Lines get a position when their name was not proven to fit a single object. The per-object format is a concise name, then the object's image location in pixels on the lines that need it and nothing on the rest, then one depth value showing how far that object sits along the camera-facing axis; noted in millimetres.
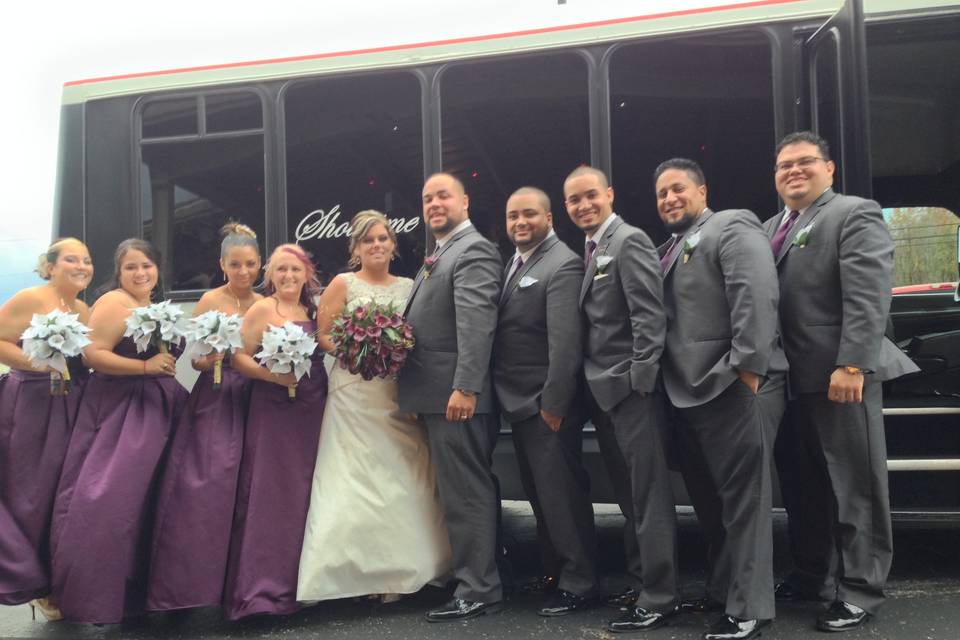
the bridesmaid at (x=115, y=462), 3729
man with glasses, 3396
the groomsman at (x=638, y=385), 3545
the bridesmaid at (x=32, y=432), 3822
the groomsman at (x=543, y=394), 3836
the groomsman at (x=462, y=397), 3836
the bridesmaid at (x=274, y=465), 3846
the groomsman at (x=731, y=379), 3369
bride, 3939
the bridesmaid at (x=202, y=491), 3816
